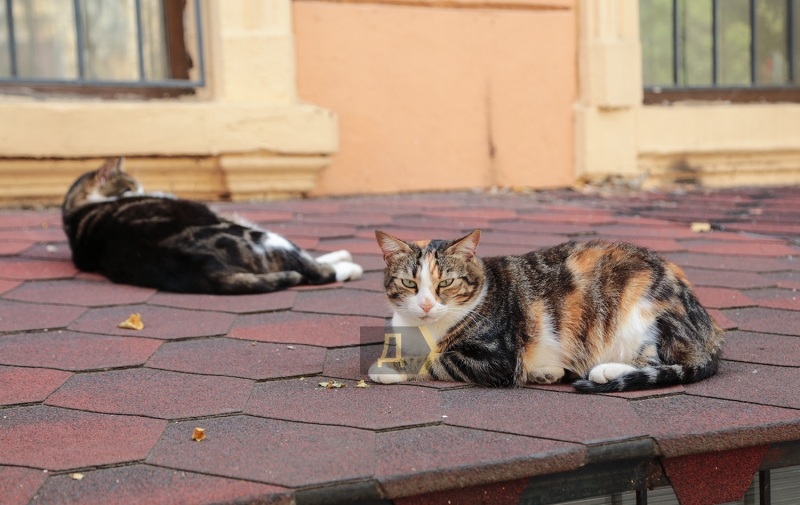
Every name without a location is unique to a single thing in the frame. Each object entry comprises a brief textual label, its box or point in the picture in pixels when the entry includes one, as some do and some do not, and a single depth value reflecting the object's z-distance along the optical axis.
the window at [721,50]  6.39
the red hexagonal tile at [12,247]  3.93
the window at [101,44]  5.15
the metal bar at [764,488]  2.08
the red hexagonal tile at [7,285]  3.38
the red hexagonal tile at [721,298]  3.02
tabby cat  3.37
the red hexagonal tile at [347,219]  4.58
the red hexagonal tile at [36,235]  4.26
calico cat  2.30
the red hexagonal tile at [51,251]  3.99
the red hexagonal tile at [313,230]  4.30
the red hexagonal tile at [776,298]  3.01
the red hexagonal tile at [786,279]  3.28
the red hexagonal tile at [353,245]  4.01
